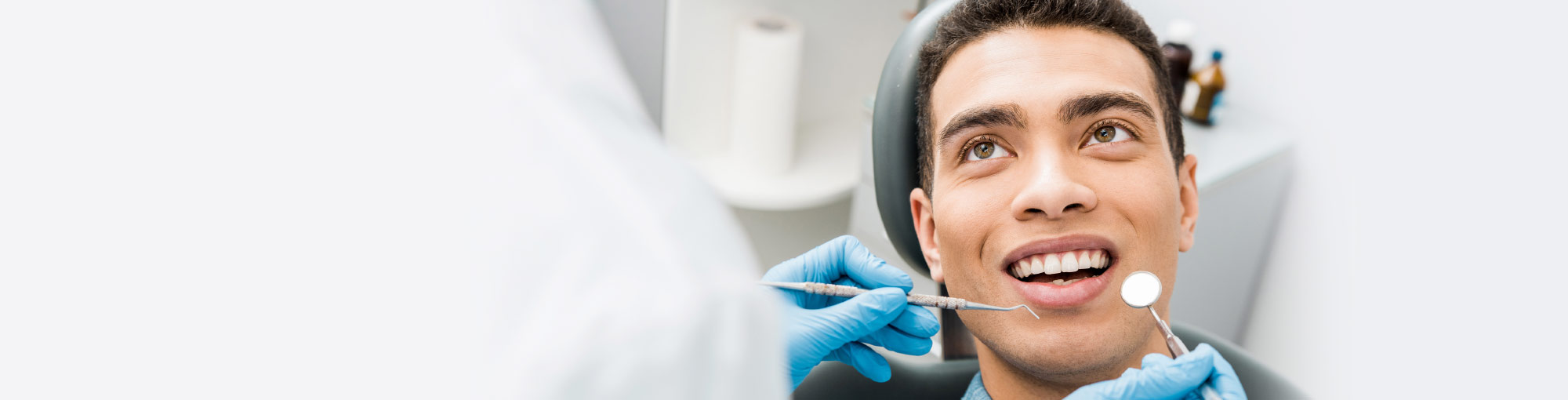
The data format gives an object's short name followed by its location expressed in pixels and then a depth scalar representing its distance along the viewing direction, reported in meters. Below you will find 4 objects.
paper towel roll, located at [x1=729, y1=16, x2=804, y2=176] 1.98
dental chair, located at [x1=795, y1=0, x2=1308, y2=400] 1.01
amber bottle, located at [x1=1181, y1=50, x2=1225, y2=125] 1.61
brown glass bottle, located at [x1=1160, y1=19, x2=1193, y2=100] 1.60
